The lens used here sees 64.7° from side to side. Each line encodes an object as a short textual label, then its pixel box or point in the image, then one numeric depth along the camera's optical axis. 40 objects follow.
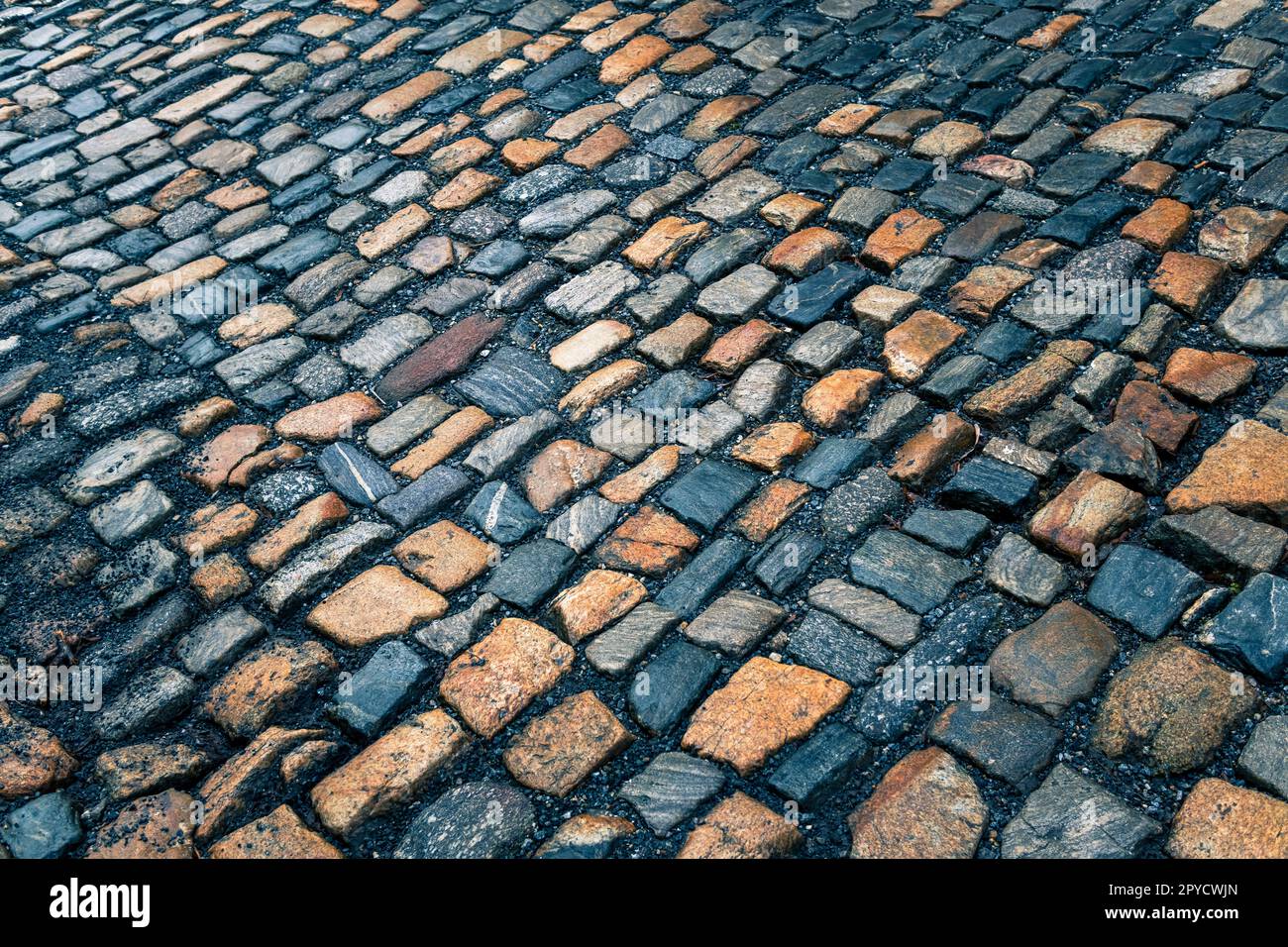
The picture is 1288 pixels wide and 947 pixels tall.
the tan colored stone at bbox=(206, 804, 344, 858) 2.16
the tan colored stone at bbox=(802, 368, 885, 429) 2.95
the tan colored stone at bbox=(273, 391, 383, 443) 3.17
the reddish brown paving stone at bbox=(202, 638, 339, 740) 2.44
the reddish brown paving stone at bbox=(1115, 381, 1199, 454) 2.70
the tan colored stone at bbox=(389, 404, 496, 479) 3.04
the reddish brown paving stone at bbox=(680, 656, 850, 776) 2.24
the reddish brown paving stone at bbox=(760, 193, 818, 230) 3.61
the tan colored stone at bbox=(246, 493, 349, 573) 2.81
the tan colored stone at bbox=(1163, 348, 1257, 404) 2.79
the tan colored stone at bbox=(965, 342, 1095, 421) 2.85
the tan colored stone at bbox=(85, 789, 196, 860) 2.19
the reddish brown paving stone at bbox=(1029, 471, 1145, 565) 2.51
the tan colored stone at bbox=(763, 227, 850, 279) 3.44
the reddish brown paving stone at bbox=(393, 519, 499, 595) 2.71
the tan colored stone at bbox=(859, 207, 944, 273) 3.41
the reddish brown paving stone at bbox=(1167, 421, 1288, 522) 2.51
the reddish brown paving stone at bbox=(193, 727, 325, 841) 2.23
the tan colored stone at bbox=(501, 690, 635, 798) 2.23
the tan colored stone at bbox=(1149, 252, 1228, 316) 3.04
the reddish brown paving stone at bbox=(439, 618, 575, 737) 2.39
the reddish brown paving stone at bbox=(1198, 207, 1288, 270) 3.15
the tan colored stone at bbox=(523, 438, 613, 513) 2.88
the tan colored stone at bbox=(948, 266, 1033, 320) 3.17
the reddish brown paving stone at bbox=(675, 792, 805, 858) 2.05
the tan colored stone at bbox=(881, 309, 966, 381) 3.04
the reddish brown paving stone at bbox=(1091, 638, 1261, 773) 2.12
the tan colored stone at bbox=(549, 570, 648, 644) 2.53
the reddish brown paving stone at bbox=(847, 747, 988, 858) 2.04
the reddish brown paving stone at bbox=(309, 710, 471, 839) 2.22
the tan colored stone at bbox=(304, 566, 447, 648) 2.60
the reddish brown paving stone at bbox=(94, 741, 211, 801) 2.31
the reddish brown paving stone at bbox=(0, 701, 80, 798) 2.33
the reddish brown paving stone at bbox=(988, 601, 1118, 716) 2.25
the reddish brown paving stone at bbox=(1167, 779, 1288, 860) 1.94
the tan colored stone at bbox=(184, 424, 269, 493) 3.06
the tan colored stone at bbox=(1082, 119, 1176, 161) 3.60
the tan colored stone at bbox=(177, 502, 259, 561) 2.86
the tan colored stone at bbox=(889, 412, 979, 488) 2.76
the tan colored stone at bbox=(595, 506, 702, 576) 2.67
